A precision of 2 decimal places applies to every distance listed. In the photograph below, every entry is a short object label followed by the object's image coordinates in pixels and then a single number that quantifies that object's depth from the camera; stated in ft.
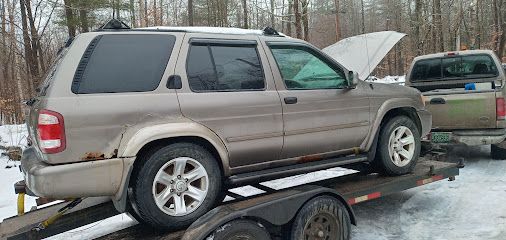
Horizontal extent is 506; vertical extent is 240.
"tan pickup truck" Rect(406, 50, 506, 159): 22.34
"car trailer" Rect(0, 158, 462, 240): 10.90
